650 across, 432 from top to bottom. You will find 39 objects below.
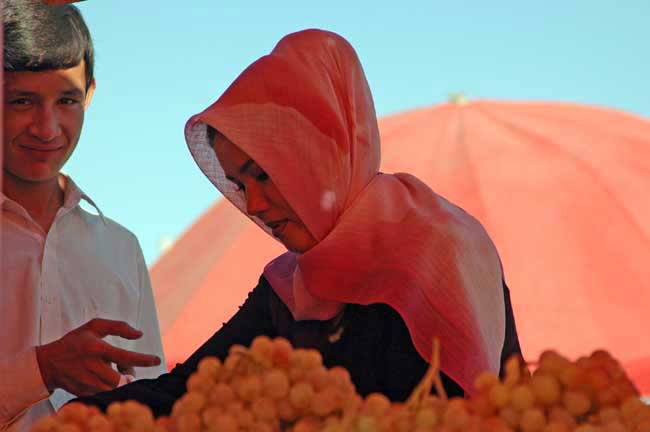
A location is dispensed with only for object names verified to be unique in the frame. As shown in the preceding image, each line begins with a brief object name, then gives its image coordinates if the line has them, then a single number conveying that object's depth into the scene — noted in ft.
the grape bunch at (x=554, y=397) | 8.10
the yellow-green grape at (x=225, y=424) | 8.06
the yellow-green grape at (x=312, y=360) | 8.59
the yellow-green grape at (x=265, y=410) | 8.22
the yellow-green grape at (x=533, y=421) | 8.02
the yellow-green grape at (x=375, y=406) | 7.85
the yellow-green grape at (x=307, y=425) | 8.14
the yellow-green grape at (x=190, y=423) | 8.34
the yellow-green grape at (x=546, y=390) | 8.23
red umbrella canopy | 35.63
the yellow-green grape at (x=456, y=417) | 7.84
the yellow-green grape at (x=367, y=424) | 7.57
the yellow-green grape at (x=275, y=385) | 8.29
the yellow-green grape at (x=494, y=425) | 7.92
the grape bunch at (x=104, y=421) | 8.83
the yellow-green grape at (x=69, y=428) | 8.80
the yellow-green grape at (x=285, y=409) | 8.31
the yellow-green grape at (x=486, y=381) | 8.42
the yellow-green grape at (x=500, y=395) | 8.22
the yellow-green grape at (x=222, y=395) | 8.41
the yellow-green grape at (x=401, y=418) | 7.78
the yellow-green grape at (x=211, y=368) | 8.73
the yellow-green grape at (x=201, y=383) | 8.64
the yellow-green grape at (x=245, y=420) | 8.19
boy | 12.04
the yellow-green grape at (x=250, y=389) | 8.34
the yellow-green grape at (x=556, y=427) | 7.91
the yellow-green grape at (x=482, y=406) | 8.33
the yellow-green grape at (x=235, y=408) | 8.23
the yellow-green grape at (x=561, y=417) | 8.08
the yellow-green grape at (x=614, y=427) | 7.97
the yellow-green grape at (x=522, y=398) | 8.14
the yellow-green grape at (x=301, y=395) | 8.28
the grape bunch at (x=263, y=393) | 8.24
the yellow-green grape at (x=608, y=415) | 8.15
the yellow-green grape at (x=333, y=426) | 7.64
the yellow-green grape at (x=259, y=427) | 8.12
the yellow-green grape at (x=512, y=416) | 8.15
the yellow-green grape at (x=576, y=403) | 8.23
